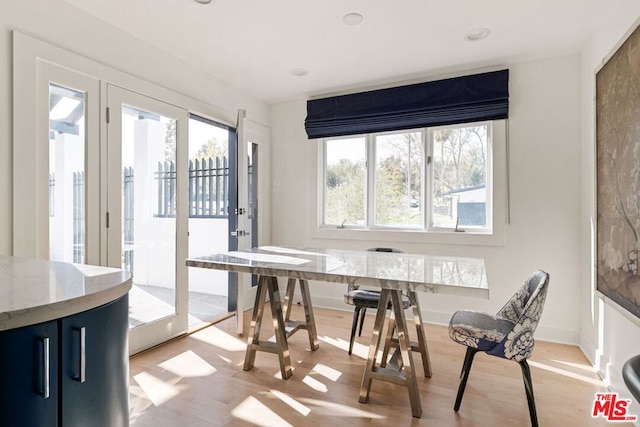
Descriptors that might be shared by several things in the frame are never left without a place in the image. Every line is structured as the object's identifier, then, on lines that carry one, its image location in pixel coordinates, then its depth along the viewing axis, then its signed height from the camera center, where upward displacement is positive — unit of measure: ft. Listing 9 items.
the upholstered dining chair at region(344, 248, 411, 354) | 8.44 -2.23
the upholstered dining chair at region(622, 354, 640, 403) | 1.87 -0.94
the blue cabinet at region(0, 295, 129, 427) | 2.57 -1.37
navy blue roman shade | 10.32 +3.61
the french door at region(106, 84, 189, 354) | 8.37 +0.11
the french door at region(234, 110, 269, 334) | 12.90 +0.90
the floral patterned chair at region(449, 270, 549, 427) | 5.82 -2.22
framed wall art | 5.98 +0.76
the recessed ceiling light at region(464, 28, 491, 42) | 8.42 +4.57
